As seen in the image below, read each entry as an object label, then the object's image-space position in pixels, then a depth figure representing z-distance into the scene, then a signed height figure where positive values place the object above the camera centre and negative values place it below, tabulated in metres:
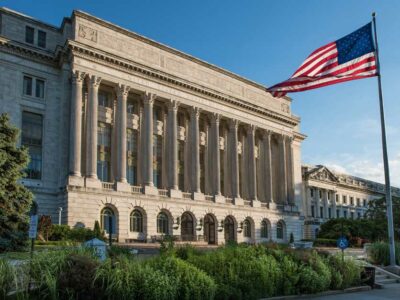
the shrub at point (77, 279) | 13.93 -1.43
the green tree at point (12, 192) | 30.11 +2.42
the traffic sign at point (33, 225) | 16.25 +0.16
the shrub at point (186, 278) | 15.58 -1.65
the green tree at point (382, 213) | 74.75 +1.91
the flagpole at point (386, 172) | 26.95 +2.90
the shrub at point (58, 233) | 40.16 -0.29
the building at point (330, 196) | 92.69 +6.30
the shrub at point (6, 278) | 13.27 -1.32
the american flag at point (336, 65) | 25.86 +8.54
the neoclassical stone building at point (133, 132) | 46.38 +10.40
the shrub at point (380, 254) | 30.78 -1.85
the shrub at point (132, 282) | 14.39 -1.60
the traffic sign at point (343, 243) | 24.38 -0.89
